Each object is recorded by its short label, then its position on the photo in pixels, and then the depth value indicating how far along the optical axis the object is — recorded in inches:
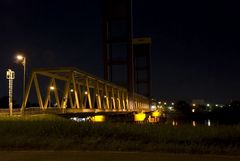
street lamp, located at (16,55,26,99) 1174.2
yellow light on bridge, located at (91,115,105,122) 1815.9
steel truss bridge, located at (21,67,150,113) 1526.7
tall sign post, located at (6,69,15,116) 1211.9
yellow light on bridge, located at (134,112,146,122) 2307.0
